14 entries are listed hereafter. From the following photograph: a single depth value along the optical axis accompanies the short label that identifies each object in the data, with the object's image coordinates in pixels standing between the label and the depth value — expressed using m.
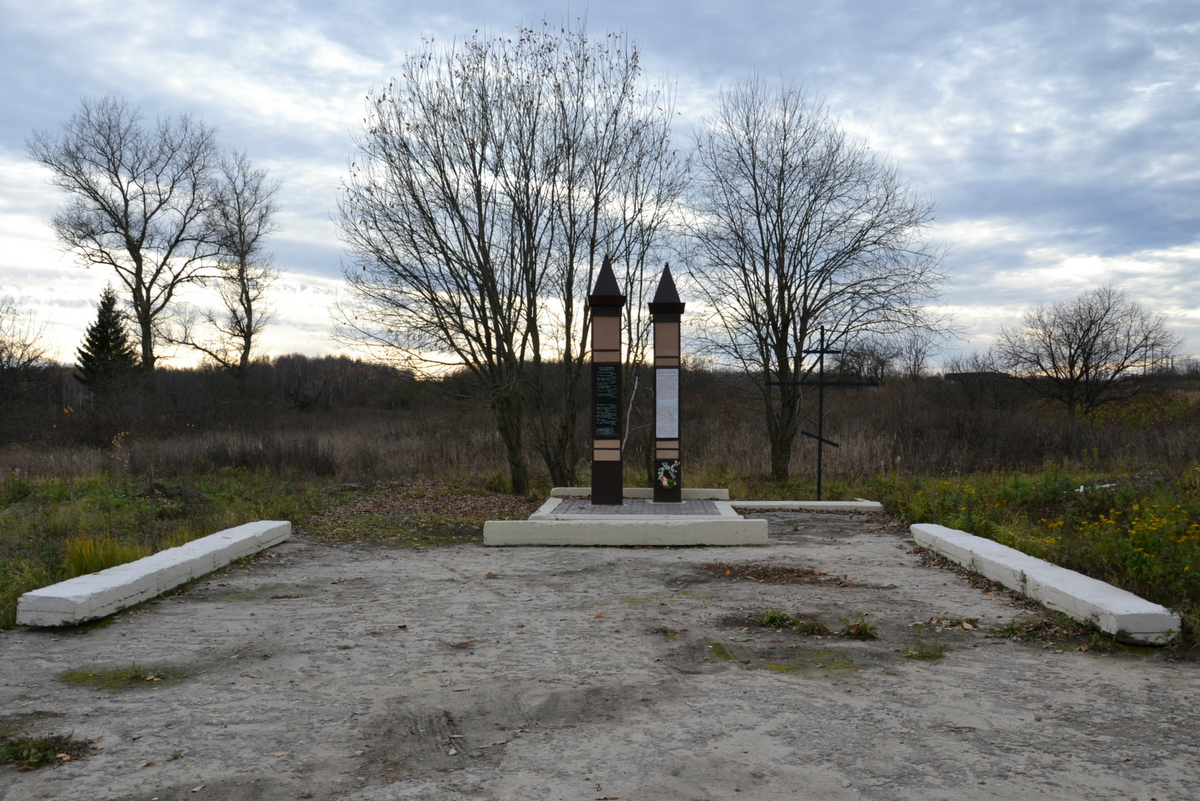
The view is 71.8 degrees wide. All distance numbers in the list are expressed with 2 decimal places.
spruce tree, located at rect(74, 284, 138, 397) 34.34
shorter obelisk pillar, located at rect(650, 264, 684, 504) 12.67
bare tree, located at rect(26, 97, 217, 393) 30.08
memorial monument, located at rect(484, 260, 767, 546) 12.30
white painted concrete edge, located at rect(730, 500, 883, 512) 13.29
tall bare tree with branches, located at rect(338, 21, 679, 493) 14.80
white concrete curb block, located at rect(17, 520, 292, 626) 6.03
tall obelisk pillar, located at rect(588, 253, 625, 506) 12.56
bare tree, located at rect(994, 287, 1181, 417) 28.70
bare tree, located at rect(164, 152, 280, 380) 32.72
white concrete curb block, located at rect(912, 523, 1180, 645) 5.45
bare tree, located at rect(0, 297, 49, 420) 25.44
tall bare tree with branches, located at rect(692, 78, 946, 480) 17.11
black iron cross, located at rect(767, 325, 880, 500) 14.05
